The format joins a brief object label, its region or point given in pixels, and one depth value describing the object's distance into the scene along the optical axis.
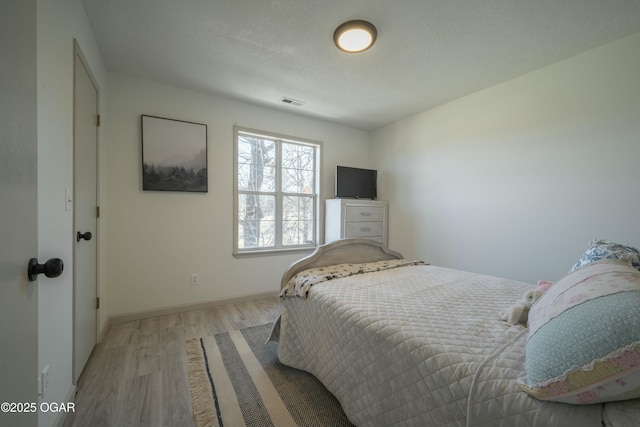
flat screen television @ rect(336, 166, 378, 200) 3.71
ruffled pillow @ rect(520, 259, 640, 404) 0.59
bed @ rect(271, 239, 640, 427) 0.74
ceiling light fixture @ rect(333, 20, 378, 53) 1.79
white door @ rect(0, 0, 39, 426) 0.62
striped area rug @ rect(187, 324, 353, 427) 1.34
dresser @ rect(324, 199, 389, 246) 3.50
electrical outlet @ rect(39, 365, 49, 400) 1.10
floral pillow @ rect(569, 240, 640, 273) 1.12
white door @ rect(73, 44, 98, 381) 1.58
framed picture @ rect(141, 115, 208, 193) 2.59
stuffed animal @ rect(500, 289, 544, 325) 1.11
